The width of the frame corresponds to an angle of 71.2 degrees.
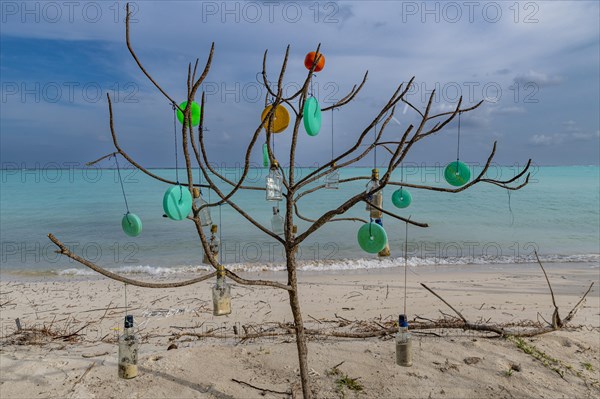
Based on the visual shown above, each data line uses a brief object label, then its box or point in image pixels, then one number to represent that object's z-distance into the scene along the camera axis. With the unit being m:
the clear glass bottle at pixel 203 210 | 2.34
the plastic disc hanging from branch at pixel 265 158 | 2.68
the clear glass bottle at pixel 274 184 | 2.12
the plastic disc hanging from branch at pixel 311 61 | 2.32
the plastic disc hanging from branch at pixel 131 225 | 3.39
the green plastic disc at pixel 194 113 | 2.39
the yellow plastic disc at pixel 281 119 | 2.42
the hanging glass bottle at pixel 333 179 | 2.55
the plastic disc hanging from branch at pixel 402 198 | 3.64
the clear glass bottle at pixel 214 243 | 2.58
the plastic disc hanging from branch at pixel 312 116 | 2.25
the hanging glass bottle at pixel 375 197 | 2.57
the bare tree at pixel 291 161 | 1.91
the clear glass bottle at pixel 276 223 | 2.45
